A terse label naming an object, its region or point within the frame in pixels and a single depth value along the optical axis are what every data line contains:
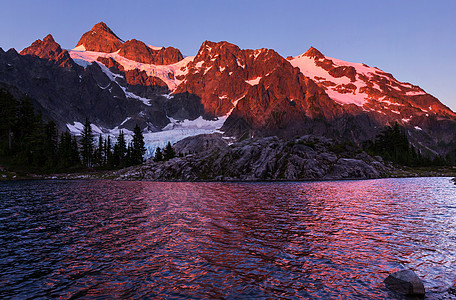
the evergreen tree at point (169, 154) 155.69
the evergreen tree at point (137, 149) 150.12
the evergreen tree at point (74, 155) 130.88
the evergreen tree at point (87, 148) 139.12
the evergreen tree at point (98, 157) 143.38
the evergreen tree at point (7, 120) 104.89
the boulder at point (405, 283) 10.48
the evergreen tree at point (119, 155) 143.50
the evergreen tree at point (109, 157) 140.75
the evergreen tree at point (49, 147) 115.12
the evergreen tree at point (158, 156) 156.02
